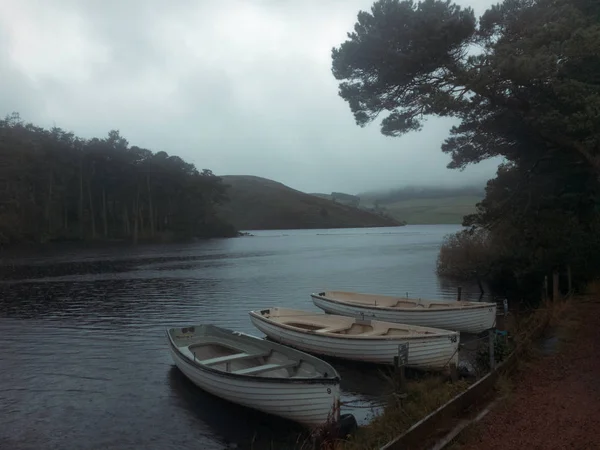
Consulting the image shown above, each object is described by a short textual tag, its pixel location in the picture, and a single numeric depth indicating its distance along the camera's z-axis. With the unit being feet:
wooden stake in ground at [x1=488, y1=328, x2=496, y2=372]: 38.11
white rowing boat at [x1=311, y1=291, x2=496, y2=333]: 68.44
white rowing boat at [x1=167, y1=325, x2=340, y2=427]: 37.22
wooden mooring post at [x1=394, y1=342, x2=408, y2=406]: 37.47
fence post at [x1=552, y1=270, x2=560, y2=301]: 69.84
